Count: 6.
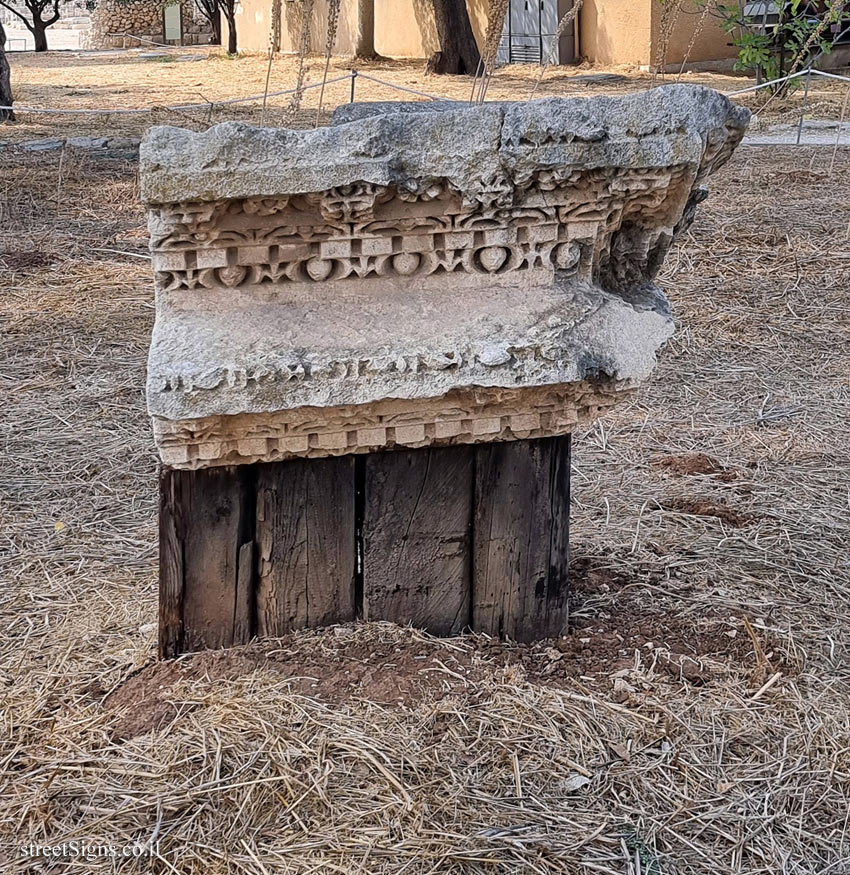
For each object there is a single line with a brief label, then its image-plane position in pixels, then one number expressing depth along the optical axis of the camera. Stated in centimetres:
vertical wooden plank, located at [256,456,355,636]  226
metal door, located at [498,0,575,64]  1478
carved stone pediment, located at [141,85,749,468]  200
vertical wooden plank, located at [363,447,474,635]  230
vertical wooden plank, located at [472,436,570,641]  235
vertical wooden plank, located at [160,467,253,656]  223
